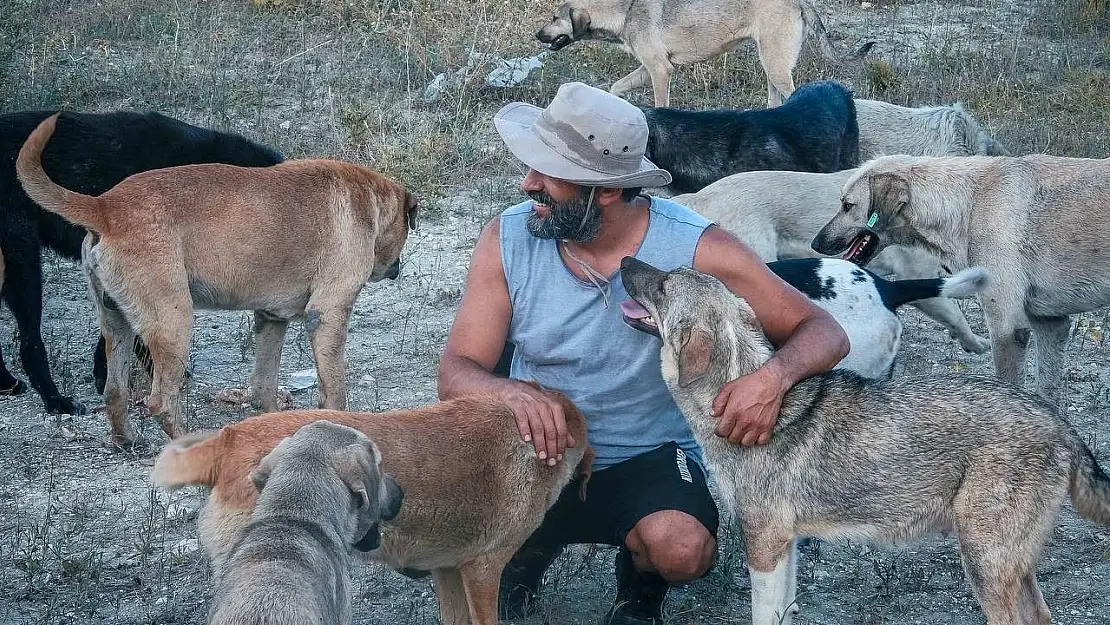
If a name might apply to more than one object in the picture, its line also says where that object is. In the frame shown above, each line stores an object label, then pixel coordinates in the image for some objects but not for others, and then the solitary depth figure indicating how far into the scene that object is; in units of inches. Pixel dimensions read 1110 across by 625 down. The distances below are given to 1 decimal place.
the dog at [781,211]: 250.8
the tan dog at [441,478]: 131.6
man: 149.5
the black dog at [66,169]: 228.1
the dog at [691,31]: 415.8
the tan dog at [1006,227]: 227.6
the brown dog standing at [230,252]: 198.4
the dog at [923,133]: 320.5
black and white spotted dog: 191.3
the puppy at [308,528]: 110.7
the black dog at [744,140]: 295.1
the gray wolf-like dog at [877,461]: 139.0
